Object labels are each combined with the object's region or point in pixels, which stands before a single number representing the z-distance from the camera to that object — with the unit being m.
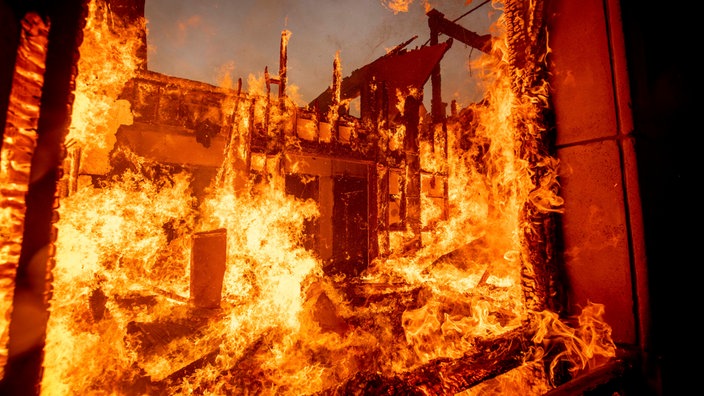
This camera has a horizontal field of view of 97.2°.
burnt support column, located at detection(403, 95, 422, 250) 13.59
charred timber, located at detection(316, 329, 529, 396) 1.85
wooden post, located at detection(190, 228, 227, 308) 5.68
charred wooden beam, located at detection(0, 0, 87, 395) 1.16
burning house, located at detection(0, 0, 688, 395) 1.29
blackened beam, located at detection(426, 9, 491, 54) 15.98
